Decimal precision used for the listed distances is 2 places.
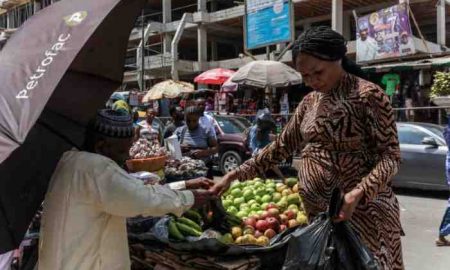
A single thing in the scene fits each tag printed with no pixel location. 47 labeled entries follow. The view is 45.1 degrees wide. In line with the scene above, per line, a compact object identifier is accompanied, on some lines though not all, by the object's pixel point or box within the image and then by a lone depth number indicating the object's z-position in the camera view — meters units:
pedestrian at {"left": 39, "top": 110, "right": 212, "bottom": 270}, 2.26
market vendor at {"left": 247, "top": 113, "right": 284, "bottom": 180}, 10.46
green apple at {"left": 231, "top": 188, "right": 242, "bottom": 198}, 5.51
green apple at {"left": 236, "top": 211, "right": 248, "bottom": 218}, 4.58
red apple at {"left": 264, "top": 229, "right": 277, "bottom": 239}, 3.92
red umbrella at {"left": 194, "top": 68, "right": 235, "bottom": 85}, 20.16
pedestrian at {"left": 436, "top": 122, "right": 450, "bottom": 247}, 6.80
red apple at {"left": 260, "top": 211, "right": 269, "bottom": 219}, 4.32
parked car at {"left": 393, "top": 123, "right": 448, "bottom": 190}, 10.49
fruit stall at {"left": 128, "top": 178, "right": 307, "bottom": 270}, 2.79
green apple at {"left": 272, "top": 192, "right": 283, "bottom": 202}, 5.30
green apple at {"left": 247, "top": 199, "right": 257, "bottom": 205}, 5.12
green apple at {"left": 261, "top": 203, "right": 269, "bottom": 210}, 4.87
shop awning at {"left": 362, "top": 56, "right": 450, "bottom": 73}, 15.99
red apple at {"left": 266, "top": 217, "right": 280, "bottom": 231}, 4.11
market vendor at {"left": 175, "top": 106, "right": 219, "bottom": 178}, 8.10
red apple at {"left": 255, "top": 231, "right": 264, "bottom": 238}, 3.87
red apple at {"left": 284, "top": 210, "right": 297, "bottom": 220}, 4.61
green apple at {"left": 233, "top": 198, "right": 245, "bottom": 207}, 5.21
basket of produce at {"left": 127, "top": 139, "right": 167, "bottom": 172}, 4.82
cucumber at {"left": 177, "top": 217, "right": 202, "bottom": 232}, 3.35
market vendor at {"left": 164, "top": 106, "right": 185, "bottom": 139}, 10.73
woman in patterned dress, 2.42
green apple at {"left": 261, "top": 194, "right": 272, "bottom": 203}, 5.26
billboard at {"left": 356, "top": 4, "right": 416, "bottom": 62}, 17.25
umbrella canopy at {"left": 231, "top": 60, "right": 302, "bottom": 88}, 15.02
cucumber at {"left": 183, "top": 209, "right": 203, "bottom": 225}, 3.59
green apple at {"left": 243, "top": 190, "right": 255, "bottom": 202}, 5.36
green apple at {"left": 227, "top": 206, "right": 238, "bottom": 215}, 4.86
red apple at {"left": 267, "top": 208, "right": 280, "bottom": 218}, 4.41
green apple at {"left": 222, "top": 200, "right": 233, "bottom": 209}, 5.18
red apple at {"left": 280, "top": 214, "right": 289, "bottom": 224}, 4.44
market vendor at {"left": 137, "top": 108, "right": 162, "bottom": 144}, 8.67
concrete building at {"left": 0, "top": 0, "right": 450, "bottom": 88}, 24.34
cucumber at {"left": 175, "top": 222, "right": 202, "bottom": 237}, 3.21
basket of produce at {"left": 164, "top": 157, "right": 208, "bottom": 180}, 5.04
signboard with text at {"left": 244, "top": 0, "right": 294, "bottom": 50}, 21.59
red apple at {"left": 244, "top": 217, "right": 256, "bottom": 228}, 4.01
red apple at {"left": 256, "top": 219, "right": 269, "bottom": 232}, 4.04
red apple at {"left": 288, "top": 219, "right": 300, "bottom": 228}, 4.37
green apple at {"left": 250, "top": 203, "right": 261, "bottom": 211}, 4.88
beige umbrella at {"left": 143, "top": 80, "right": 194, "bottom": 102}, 20.81
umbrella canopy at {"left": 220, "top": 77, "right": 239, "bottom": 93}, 18.68
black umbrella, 2.00
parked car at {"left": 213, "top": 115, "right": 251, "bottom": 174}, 14.20
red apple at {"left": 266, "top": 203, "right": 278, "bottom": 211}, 4.73
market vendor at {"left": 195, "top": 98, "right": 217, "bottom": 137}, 8.33
